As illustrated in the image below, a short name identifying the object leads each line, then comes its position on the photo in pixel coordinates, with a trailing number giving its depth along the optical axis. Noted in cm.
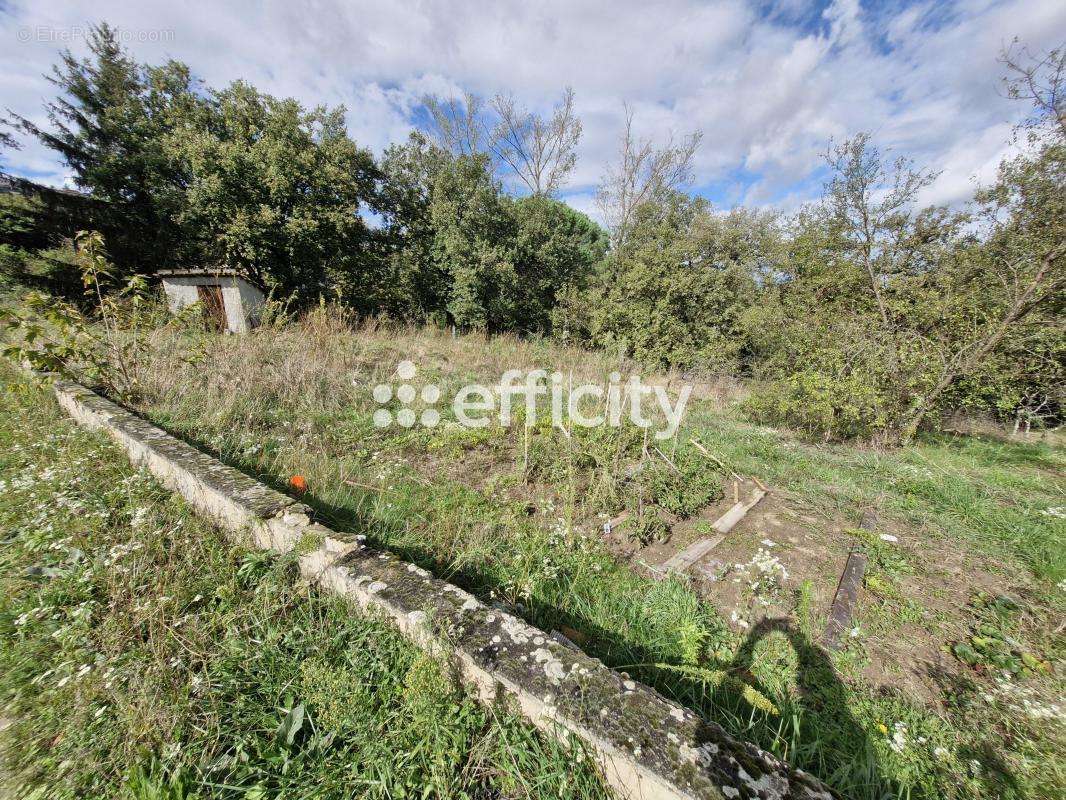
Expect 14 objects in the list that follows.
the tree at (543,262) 1306
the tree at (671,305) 1088
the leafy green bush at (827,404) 542
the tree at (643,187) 1638
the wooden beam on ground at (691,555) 257
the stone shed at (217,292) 984
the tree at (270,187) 995
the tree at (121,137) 1092
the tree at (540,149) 1700
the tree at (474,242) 1209
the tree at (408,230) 1315
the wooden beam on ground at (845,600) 210
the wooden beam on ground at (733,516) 304
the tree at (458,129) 1705
